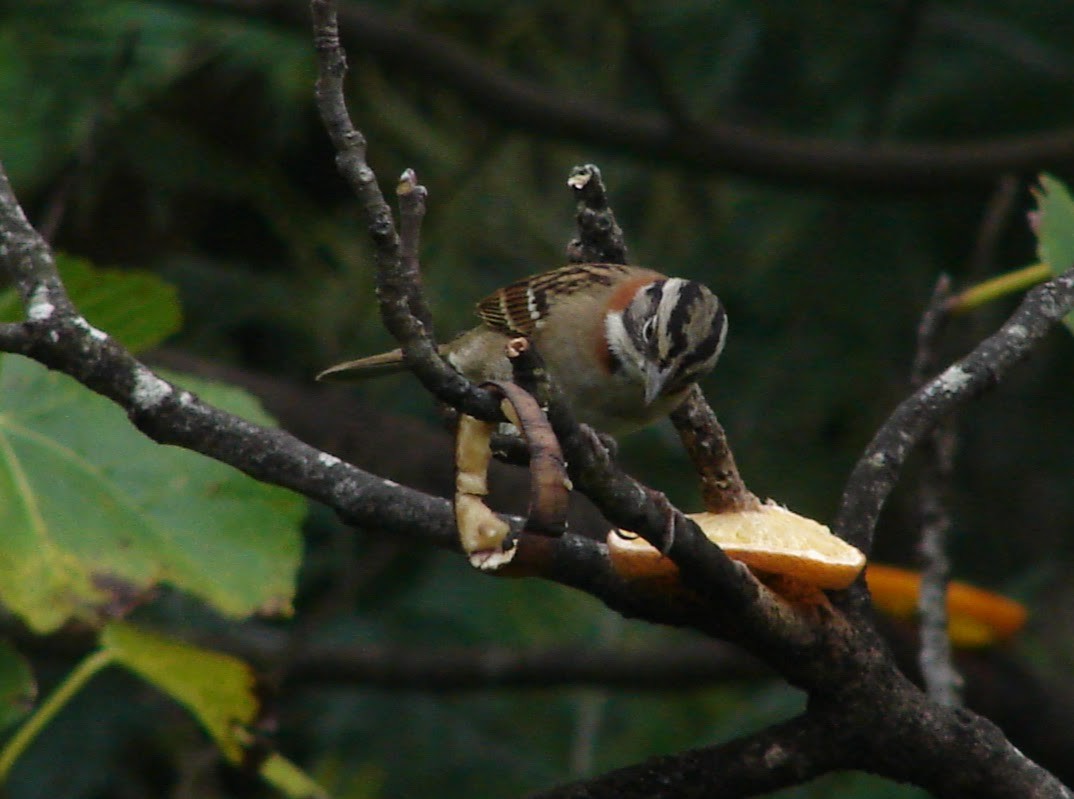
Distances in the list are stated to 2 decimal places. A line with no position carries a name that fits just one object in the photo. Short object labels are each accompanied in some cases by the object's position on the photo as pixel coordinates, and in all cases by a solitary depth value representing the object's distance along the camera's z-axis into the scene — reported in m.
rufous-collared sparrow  5.61
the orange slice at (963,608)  7.98
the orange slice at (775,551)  3.38
